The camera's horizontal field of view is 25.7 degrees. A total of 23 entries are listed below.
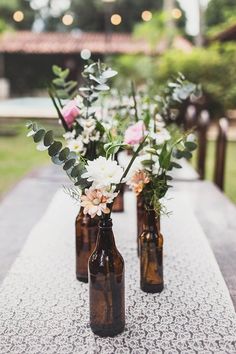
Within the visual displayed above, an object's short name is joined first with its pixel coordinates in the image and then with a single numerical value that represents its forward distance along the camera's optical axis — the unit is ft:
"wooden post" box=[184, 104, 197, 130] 11.00
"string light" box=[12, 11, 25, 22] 35.08
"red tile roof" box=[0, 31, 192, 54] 49.57
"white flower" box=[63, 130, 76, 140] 4.35
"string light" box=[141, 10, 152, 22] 39.41
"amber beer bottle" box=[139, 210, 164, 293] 3.76
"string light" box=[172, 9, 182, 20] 36.10
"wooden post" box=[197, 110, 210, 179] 9.63
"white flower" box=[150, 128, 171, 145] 4.31
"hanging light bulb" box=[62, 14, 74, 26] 37.01
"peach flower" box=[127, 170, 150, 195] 3.71
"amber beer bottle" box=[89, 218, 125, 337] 3.09
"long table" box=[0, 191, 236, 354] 3.01
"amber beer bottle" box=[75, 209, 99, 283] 4.04
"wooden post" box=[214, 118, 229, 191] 8.37
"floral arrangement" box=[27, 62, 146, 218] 3.01
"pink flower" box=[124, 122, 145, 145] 4.26
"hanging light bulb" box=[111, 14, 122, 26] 38.13
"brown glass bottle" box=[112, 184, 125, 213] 6.03
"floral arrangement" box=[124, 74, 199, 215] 3.73
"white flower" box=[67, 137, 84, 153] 4.16
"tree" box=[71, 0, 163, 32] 56.70
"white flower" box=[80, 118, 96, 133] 4.16
